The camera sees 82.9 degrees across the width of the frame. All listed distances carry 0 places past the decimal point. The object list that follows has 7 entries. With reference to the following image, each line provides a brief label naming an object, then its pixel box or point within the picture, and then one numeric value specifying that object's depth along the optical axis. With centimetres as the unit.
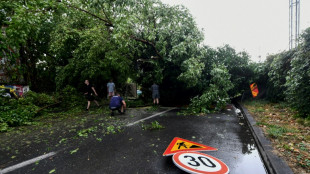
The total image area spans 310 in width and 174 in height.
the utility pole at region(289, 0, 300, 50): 1262
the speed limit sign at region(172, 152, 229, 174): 327
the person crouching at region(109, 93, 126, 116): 875
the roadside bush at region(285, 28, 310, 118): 672
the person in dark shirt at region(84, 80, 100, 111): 1076
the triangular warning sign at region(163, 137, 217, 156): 426
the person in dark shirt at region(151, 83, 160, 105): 1168
